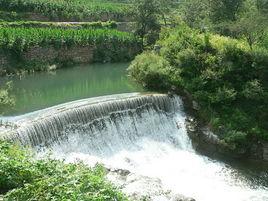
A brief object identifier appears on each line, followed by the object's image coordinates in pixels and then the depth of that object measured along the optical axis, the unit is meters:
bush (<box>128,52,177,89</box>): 14.20
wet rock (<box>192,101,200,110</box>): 13.45
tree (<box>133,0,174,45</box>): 22.93
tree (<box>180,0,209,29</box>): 20.84
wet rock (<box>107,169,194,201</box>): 7.84
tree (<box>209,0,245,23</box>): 18.05
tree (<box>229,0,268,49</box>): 15.25
